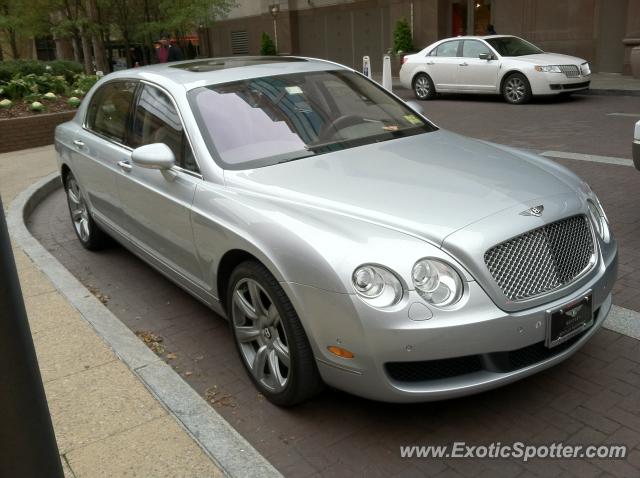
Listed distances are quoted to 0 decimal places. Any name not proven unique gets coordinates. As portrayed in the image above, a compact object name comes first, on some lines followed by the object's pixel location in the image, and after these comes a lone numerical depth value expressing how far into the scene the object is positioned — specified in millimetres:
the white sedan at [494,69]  14164
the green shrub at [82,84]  14908
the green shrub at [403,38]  23875
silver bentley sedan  2959
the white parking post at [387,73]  16734
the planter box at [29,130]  12242
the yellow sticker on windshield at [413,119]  4809
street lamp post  30969
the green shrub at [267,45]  31625
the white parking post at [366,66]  16219
